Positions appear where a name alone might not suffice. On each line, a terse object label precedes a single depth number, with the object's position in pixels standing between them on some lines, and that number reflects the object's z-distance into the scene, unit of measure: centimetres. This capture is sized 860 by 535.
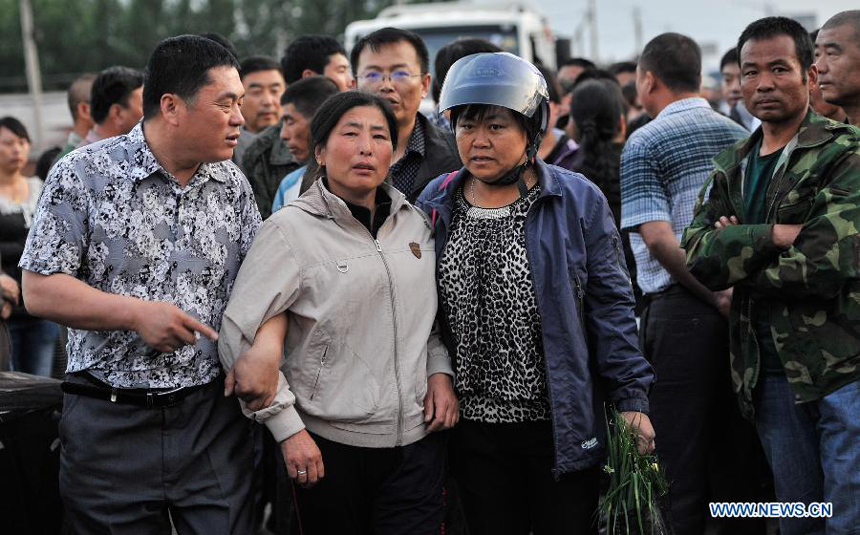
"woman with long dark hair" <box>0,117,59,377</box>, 688
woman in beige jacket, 348
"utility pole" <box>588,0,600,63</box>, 5347
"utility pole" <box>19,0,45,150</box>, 3028
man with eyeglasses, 487
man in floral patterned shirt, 340
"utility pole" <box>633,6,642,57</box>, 8006
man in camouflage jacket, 378
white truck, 1421
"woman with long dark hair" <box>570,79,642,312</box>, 607
